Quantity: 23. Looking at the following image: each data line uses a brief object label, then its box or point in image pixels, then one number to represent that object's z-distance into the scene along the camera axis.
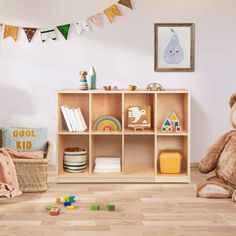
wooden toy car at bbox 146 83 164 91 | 4.15
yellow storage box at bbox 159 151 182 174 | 4.21
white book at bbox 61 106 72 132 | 4.15
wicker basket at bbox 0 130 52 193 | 3.74
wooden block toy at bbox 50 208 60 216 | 3.12
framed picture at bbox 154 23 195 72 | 4.61
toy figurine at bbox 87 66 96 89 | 4.20
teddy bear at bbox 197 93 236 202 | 3.54
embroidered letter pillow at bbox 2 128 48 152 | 4.11
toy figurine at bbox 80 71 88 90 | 4.15
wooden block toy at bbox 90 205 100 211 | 3.23
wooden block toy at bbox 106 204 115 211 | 3.21
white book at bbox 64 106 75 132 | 4.15
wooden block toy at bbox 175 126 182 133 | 4.20
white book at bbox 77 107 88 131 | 4.20
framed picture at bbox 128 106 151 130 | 4.21
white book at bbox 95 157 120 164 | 4.26
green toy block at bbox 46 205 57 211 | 3.23
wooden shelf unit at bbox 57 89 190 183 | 4.12
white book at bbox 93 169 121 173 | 4.22
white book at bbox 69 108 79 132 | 4.16
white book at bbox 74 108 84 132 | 4.18
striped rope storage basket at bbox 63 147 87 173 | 4.18
